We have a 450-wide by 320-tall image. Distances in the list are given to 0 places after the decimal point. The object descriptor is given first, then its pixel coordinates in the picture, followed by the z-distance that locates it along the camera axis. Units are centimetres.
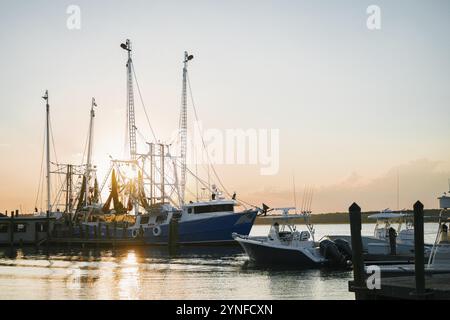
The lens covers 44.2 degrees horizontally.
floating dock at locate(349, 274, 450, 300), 1648
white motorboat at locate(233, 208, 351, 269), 3522
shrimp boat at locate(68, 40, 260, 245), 6331
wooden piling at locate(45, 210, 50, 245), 7546
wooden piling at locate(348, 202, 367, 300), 1861
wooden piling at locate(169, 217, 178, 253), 6034
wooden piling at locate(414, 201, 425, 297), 1791
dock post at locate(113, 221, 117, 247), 7104
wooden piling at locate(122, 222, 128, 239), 7121
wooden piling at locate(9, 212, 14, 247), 6956
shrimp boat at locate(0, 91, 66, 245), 7581
